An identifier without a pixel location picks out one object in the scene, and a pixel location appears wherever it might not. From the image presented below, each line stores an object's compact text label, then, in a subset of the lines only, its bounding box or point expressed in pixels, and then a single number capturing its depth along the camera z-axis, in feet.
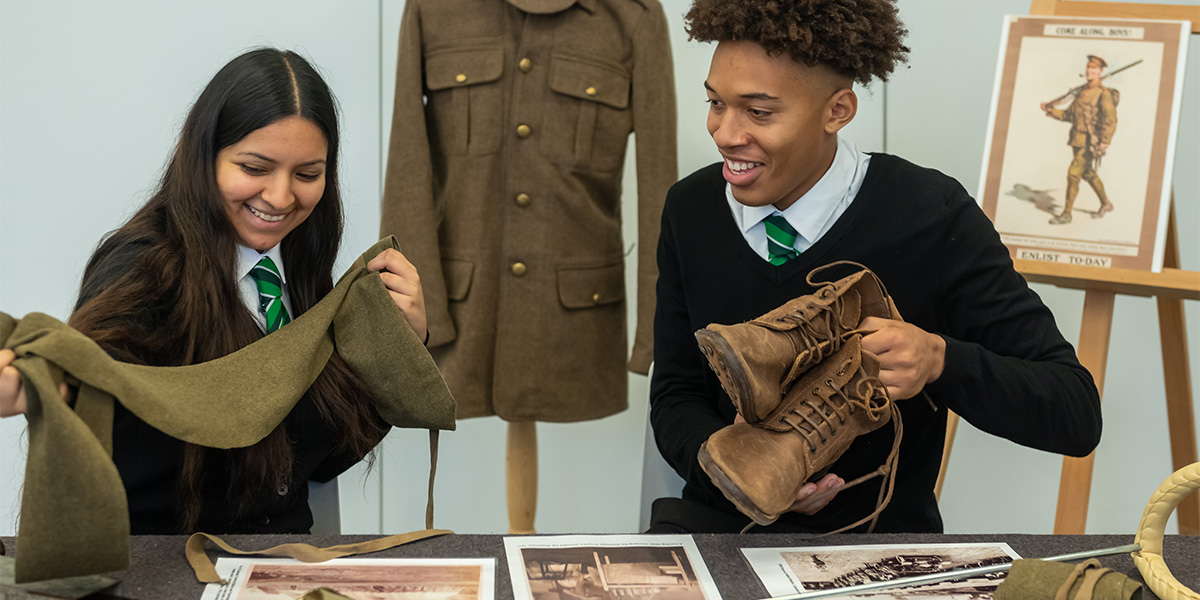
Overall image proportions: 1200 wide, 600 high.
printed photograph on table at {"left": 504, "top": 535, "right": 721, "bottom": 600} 3.51
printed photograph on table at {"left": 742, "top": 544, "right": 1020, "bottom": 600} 3.55
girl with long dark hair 4.18
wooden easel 6.24
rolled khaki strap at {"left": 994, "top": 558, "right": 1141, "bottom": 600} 3.30
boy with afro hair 4.39
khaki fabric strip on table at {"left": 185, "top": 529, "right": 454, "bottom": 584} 3.51
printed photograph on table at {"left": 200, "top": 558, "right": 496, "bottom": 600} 3.43
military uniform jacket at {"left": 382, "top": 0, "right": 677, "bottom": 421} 7.01
